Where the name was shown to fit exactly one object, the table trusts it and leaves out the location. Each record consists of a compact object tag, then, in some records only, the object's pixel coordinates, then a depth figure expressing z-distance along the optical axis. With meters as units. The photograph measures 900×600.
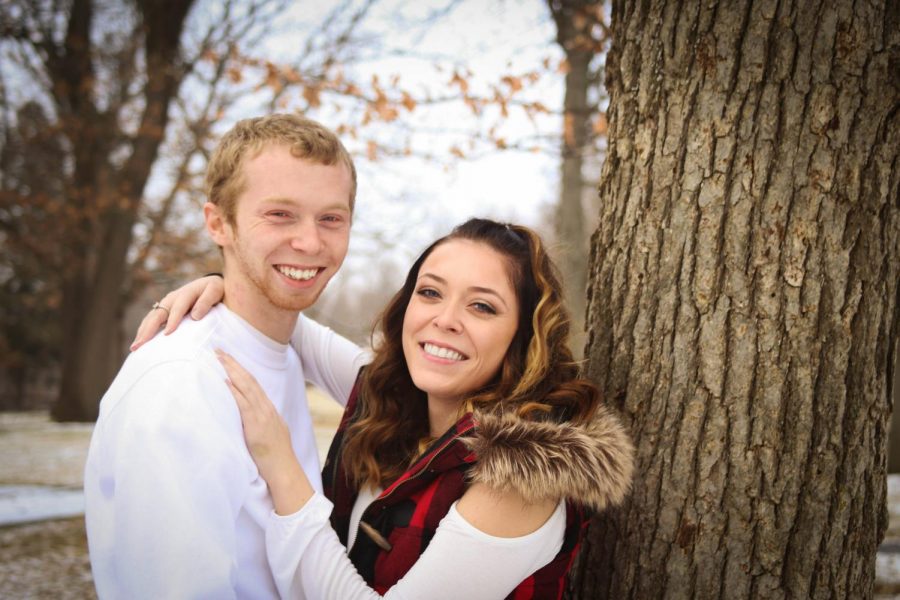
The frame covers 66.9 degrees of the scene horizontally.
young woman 2.02
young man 2.01
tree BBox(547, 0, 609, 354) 7.10
